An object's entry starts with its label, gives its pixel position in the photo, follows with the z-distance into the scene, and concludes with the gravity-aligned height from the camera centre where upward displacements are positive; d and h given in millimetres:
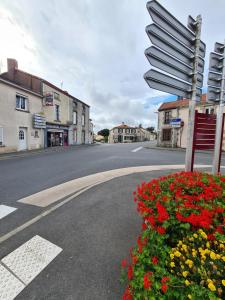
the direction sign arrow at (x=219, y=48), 4544 +2592
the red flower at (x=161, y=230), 1677 -983
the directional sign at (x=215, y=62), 4535 +2195
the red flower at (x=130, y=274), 1408 -1218
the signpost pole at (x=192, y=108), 3676 +726
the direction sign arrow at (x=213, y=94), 4641 +1313
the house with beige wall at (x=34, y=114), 15383 +2369
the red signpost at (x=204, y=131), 4371 +199
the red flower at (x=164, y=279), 1179 -1054
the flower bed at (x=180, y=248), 1155 -1035
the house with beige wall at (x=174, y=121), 23486 +2664
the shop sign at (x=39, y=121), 18750 +1474
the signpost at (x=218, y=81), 4551 +1677
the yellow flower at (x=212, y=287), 1066 -995
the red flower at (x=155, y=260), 1375 -1079
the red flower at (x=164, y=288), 1105 -1046
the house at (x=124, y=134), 73125 +1018
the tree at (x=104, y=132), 96438 +1913
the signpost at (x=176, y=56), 2988 +1729
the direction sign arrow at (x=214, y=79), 4576 +1714
